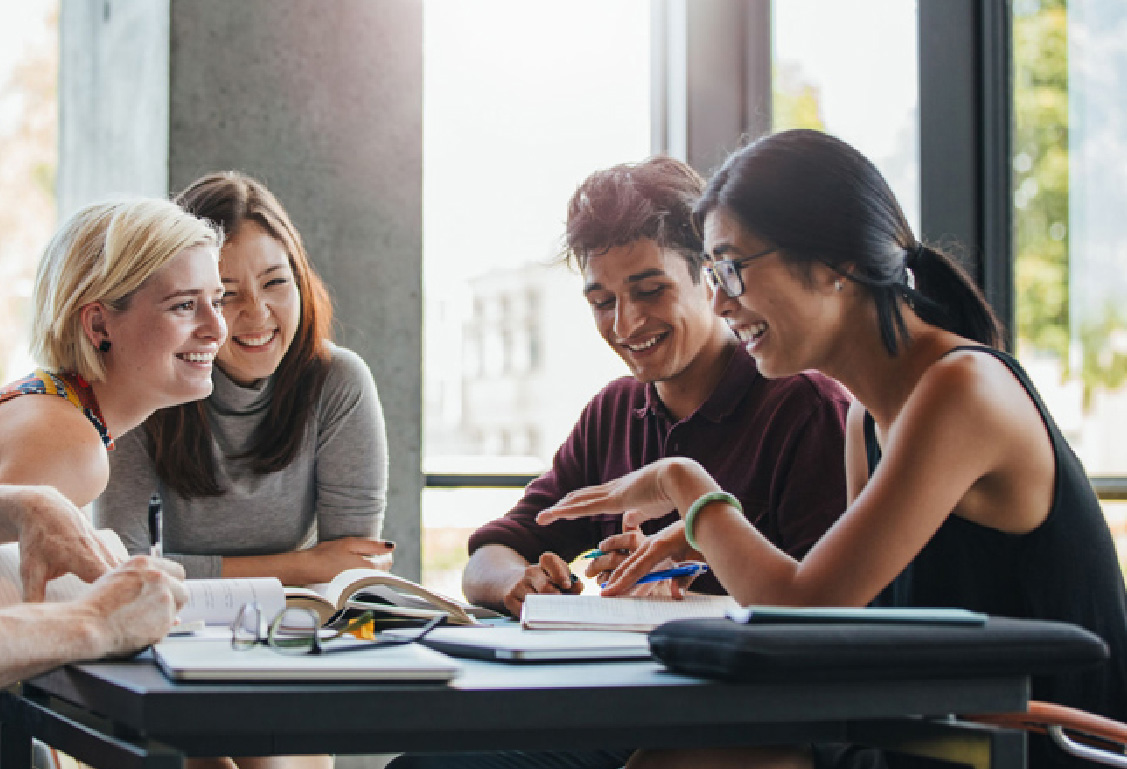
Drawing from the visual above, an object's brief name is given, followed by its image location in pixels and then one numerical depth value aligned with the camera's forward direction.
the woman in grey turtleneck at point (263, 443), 2.43
